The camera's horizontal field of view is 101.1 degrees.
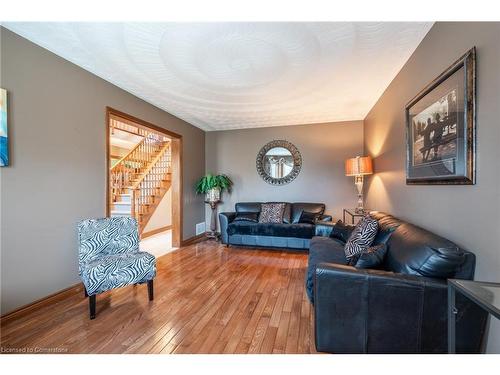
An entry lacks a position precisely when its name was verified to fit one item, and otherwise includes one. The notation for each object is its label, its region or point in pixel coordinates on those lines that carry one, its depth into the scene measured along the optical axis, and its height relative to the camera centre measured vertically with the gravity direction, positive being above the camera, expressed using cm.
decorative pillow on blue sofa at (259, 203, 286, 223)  399 -53
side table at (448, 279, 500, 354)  73 -42
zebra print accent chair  181 -71
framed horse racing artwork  125 +43
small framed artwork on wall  167 +45
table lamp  327 +31
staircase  488 +18
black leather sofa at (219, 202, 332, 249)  366 -82
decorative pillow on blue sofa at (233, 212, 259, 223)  409 -61
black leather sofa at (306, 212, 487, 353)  115 -70
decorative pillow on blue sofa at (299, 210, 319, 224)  390 -59
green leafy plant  445 +7
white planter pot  451 -20
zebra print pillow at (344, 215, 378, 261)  196 -52
